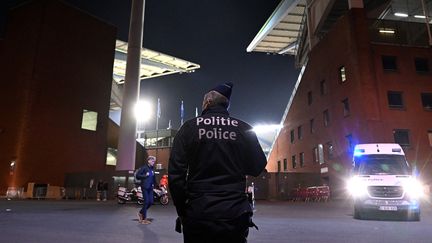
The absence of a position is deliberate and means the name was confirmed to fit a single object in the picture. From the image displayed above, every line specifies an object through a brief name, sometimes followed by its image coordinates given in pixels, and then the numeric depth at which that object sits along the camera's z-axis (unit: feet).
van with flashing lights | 36.94
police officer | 8.48
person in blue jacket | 30.94
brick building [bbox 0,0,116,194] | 92.12
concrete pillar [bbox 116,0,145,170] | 103.45
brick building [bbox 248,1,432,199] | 81.30
